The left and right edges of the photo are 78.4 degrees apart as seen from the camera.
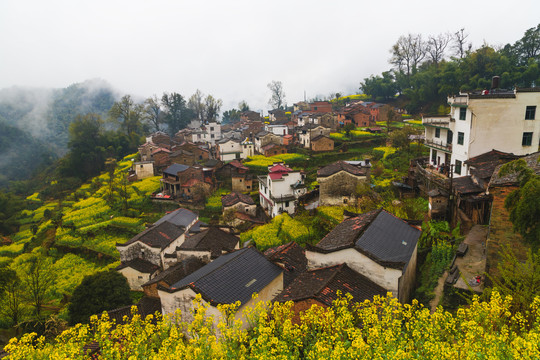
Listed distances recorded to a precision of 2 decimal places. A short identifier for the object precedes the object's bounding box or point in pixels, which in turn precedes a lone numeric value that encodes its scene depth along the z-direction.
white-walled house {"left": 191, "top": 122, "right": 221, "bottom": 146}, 68.38
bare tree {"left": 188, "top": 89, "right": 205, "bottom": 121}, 85.94
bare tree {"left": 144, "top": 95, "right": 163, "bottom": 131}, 82.19
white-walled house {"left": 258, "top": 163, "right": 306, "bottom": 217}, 33.44
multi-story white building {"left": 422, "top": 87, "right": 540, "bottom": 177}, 23.55
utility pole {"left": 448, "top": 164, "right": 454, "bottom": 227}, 20.62
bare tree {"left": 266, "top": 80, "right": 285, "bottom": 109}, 107.88
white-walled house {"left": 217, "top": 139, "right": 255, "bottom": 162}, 52.18
